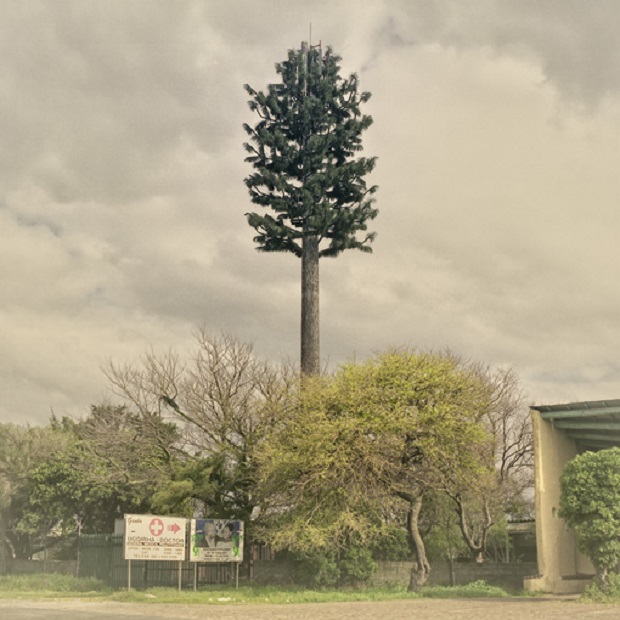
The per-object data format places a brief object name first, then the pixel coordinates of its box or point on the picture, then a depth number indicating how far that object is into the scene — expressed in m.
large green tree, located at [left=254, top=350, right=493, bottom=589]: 32.00
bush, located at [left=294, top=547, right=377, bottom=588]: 34.84
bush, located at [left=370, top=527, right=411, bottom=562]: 37.56
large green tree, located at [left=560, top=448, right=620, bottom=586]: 26.34
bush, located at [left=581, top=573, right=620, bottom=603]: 26.41
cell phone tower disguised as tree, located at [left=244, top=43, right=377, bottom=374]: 46.66
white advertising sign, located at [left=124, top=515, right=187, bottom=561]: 30.00
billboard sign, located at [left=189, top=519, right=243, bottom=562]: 32.06
